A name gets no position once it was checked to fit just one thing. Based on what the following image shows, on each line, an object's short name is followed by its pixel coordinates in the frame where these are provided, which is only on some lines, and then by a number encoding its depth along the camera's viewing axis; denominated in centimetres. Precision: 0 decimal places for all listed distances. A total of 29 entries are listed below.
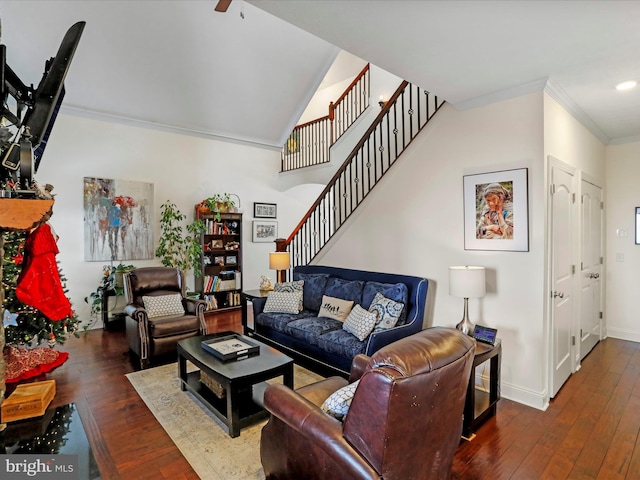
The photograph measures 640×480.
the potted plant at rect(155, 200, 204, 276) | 578
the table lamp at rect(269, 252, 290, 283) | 489
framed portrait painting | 297
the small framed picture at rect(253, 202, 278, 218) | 706
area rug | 216
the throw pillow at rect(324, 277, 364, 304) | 387
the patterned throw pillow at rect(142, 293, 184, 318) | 406
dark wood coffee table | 247
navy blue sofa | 321
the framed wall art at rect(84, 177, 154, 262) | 518
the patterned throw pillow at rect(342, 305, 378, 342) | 325
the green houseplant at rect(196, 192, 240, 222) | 606
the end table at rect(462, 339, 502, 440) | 250
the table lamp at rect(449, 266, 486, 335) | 294
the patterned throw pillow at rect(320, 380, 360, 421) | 171
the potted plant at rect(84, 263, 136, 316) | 511
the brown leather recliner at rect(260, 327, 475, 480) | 136
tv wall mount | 143
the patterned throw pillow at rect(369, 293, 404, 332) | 327
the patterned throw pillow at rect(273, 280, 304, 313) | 439
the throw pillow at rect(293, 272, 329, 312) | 426
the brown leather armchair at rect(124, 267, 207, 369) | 373
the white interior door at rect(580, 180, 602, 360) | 386
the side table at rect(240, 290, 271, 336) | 468
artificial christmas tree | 288
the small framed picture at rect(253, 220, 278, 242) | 706
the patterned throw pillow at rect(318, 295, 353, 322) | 378
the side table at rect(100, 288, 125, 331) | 515
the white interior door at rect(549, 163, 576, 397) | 302
